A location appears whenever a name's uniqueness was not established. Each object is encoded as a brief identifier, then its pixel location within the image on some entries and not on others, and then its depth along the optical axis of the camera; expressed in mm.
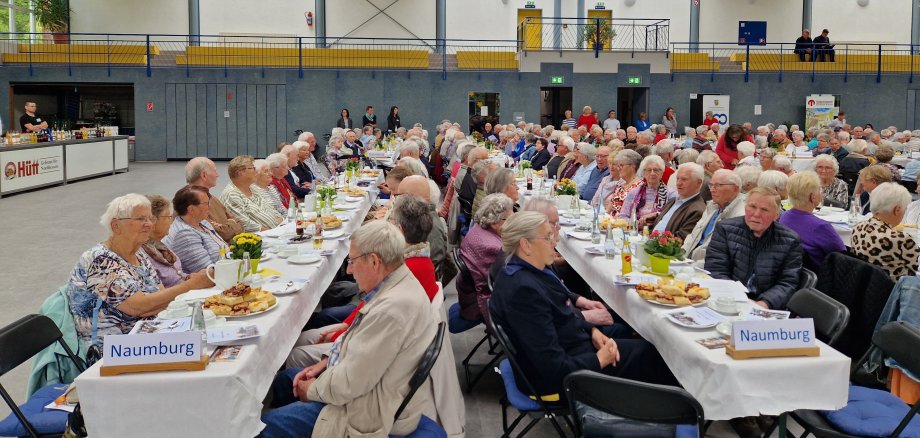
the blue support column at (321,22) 23053
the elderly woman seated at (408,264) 3795
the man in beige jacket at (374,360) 2785
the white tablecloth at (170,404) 2691
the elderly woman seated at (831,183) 7453
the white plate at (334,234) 5832
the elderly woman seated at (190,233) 4742
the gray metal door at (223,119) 21812
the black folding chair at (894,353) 3037
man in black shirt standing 15354
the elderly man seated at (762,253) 4309
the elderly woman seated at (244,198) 6371
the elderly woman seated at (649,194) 6531
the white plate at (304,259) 4680
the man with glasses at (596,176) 8594
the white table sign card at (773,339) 2953
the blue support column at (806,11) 24328
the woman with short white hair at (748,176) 5961
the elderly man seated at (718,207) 5133
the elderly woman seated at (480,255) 4602
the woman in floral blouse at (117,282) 3479
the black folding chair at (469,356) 4660
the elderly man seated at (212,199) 5605
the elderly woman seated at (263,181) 7006
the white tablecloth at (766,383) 2926
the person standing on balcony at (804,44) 22938
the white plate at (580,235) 5758
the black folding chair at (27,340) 3106
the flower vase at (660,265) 4227
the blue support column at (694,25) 23984
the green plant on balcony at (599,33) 22277
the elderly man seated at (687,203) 5582
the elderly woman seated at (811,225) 4828
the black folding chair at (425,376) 2857
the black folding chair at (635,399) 2637
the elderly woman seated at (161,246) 4225
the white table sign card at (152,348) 2727
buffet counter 13195
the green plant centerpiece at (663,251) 4195
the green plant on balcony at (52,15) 21703
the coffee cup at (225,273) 3822
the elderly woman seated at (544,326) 3270
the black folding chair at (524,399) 3258
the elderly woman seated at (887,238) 4480
